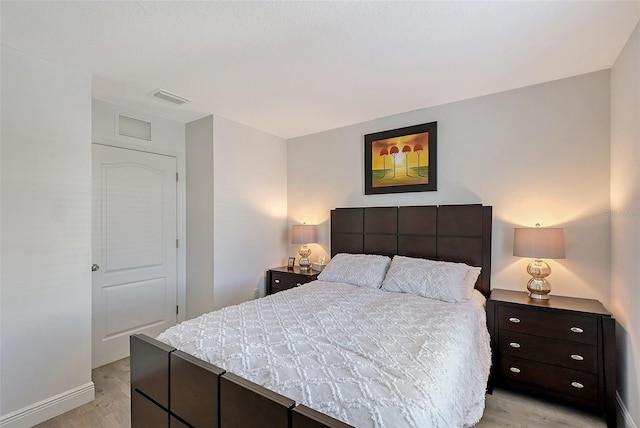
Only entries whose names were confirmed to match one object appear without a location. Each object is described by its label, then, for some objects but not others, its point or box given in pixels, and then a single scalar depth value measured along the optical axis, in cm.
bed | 109
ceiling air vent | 267
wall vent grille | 302
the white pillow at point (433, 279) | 241
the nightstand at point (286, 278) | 342
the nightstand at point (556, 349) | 201
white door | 285
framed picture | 309
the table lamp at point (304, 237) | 371
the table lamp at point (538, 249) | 228
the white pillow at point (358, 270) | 289
